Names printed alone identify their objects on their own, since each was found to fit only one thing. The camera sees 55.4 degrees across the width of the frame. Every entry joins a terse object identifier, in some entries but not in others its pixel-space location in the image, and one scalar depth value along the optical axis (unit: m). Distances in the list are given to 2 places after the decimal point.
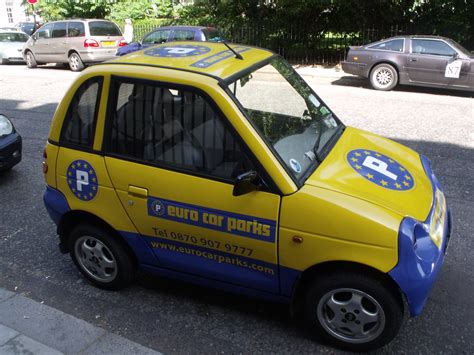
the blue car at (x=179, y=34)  13.48
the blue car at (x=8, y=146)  5.73
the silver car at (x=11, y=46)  17.70
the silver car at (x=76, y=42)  15.32
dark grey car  10.31
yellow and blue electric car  2.65
